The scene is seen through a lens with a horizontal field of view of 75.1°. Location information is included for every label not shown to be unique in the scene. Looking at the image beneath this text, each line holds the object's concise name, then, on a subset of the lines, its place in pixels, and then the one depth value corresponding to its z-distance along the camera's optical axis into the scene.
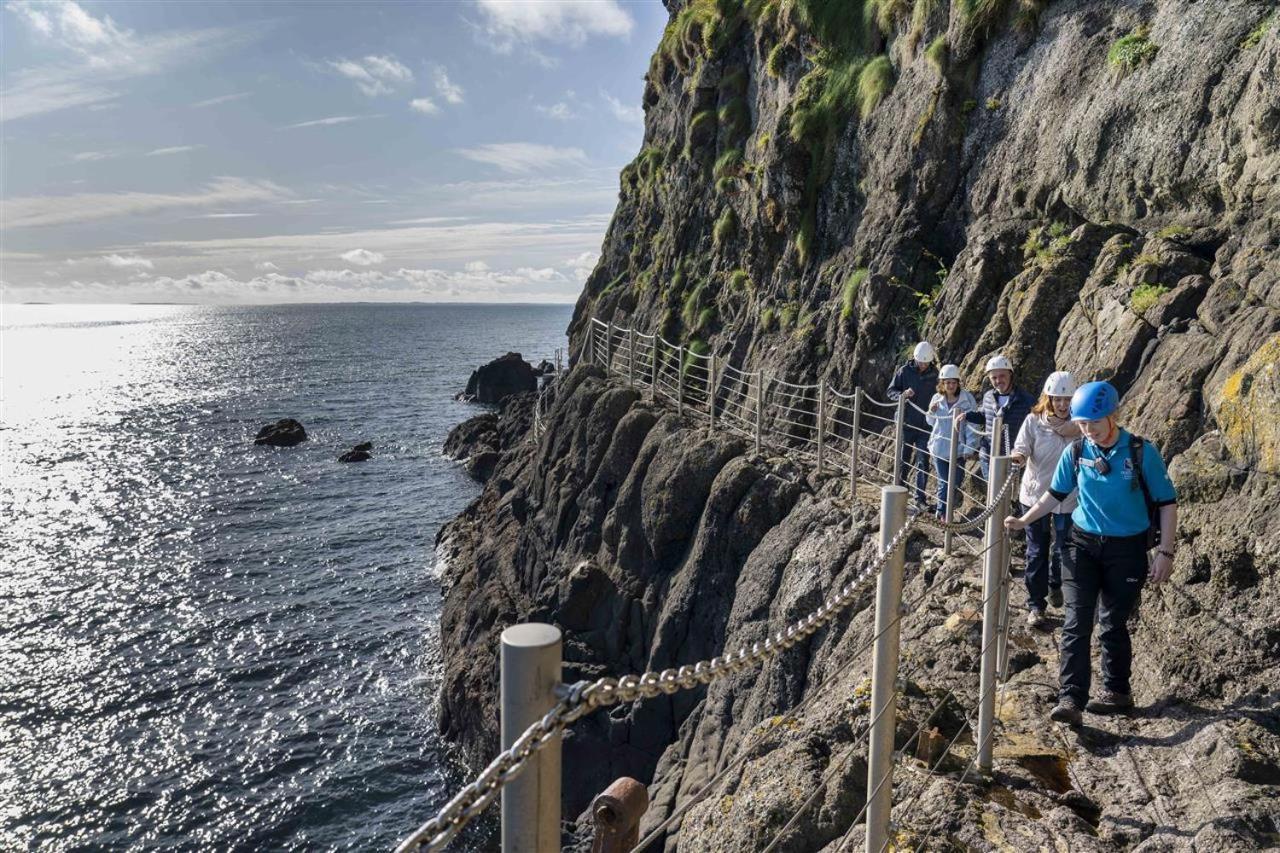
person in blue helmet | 5.16
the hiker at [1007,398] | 8.55
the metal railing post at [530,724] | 1.95
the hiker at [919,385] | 11.20
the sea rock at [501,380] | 64.56
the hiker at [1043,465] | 7.06
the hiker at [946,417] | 9.93
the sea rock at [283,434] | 50.62
